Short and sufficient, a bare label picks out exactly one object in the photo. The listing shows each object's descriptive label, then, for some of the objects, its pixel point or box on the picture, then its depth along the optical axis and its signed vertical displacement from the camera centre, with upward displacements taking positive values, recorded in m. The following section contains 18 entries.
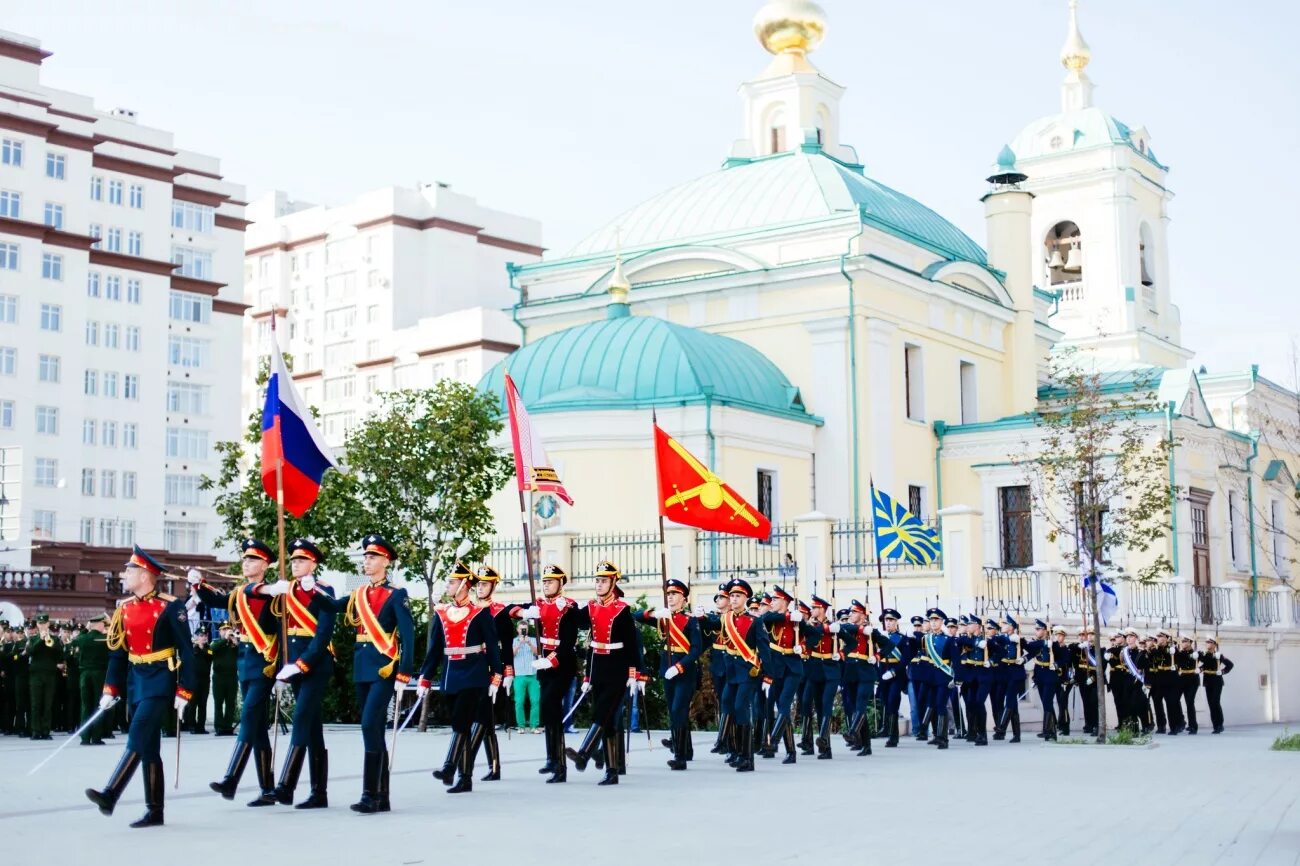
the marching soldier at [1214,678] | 28.64 -1.10
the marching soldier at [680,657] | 17.11 -0.36
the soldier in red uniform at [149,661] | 11.70 -0.22
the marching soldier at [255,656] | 12.79 -0.21
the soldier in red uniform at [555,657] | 15.57 -0.31
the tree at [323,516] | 26.81 +1.76
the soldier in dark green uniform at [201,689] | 23.00 -0.83
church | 35.03 +5.73
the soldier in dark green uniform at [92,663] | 22.16 -0.42
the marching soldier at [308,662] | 12.47 -0.26
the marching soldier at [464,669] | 14.23 -0.37
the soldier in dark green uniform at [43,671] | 22.45 -0.53
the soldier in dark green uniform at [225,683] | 23.09 -0.75
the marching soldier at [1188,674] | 28.12 -1.00
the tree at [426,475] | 27.00 +2.41
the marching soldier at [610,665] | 15.51 -0.39
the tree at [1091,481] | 23.92 +1.95
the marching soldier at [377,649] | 12.48 -0.17
